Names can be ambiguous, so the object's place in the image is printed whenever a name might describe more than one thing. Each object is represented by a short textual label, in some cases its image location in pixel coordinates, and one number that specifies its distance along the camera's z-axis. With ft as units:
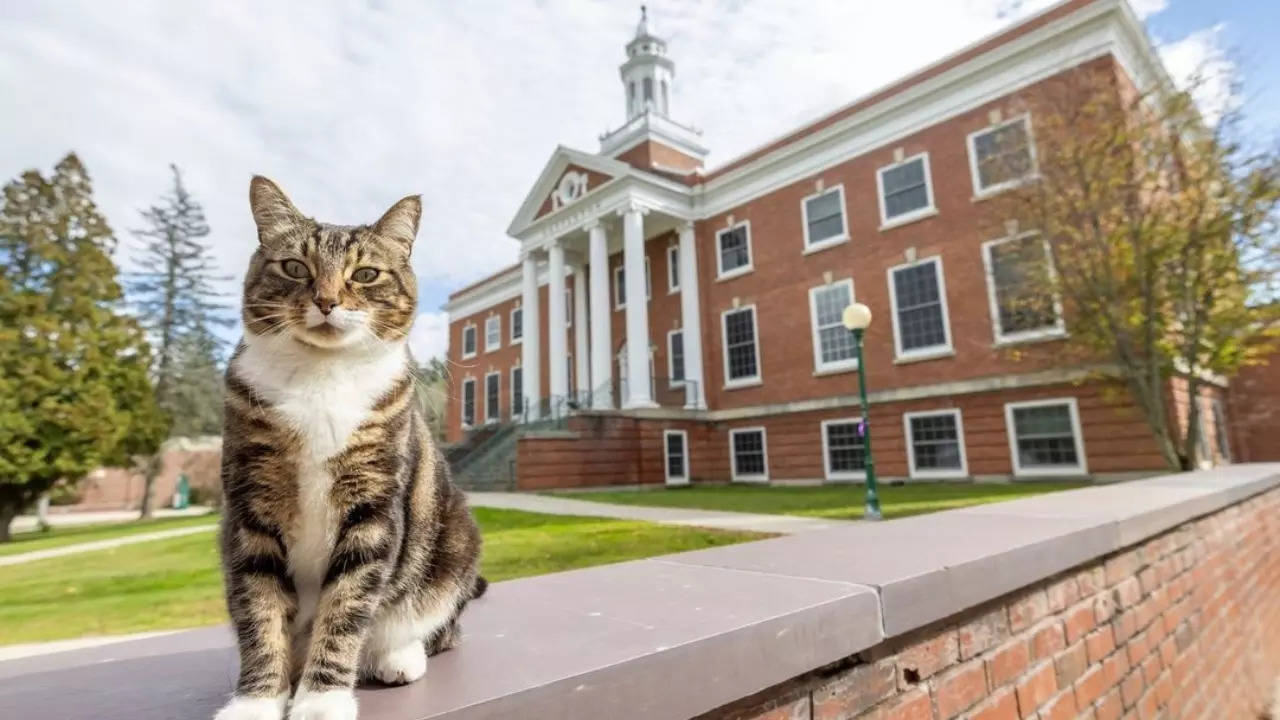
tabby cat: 3.70
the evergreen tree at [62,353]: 56.18
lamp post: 35.27
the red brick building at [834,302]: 51.06
